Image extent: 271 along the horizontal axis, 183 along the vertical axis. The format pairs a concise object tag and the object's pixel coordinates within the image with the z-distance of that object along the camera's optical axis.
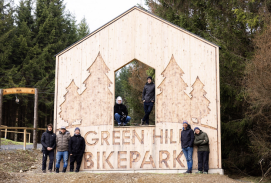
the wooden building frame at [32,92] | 17.62
